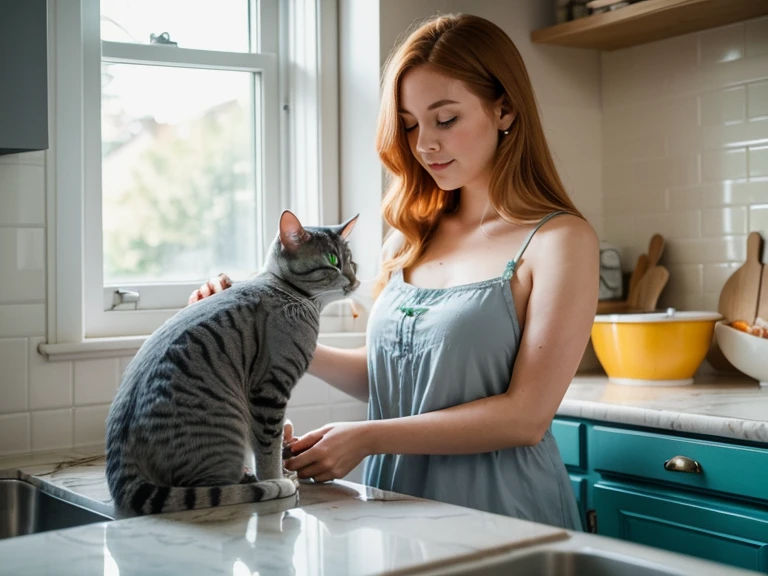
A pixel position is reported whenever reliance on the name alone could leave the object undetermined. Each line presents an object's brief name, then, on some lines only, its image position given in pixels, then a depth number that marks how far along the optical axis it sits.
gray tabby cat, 1.21
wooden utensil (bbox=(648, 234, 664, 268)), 2.76
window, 2.14
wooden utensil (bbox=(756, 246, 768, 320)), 2.46
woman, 1.57
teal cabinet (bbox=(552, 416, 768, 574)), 1.86
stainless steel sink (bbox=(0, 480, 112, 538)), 1.56
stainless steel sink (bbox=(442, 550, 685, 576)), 0.97
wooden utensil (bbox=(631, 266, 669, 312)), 2.73
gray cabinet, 1.64
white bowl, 2.30
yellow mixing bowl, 2.41
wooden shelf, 2.43
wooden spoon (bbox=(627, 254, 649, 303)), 2.79
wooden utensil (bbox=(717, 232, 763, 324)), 2.49
